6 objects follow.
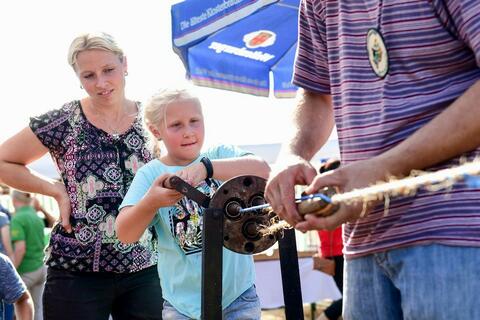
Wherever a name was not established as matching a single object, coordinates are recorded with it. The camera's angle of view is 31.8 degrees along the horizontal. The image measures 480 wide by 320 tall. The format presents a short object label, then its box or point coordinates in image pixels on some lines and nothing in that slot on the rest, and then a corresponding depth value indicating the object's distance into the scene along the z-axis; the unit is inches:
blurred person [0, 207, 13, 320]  337.1
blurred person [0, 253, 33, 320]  173.5
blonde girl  123.0
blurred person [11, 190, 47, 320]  362.3
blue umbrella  230.4
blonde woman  151.1
